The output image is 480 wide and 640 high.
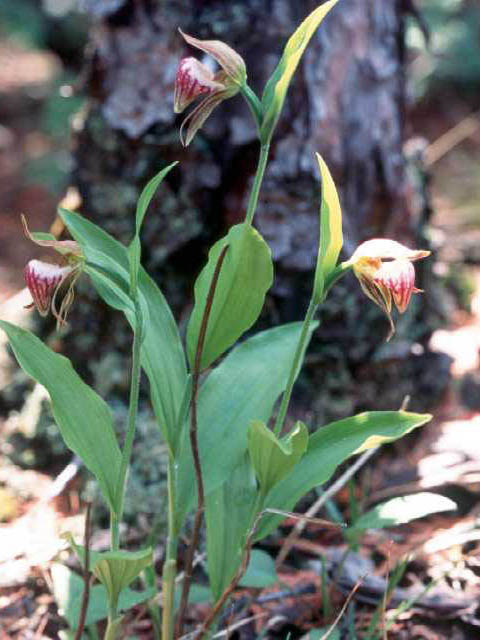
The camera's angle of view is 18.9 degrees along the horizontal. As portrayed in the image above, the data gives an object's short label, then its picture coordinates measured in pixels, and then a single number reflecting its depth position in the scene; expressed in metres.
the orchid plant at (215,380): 0.52
